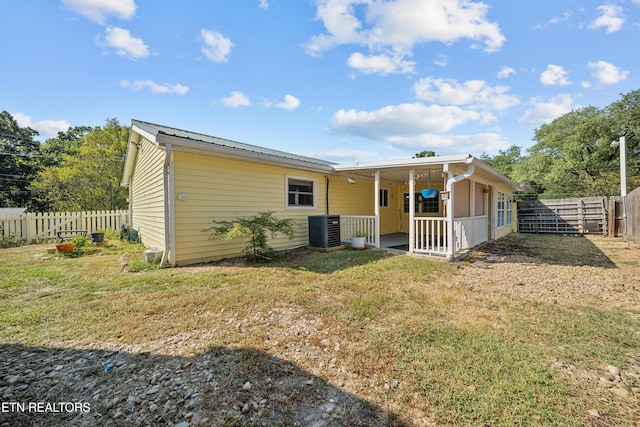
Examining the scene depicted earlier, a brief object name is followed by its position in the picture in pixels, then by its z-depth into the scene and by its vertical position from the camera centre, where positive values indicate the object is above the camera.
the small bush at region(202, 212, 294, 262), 6.04 -0.44
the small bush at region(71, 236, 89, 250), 8.05 -0.85
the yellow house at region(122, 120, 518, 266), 5.93 +0.56
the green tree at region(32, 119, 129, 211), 17.05 +2.37
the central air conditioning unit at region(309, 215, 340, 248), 7.84 -0.60
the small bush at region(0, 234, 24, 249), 8.88 -0.93
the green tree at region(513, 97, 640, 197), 18.83 +4.28
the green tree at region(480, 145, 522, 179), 38.94 +7.95
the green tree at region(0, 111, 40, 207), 23.98 +4.57
